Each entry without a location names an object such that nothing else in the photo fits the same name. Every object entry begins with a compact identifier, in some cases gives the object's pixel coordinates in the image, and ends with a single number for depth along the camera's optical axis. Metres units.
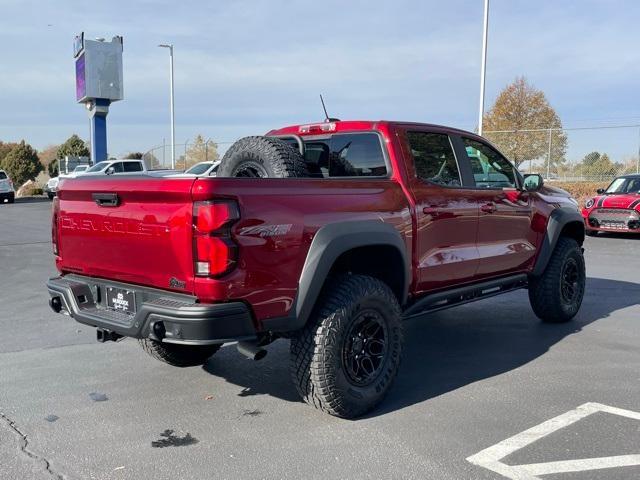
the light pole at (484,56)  19.38
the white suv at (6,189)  29.09
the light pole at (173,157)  35.79
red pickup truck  3.33
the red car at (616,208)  13.95
